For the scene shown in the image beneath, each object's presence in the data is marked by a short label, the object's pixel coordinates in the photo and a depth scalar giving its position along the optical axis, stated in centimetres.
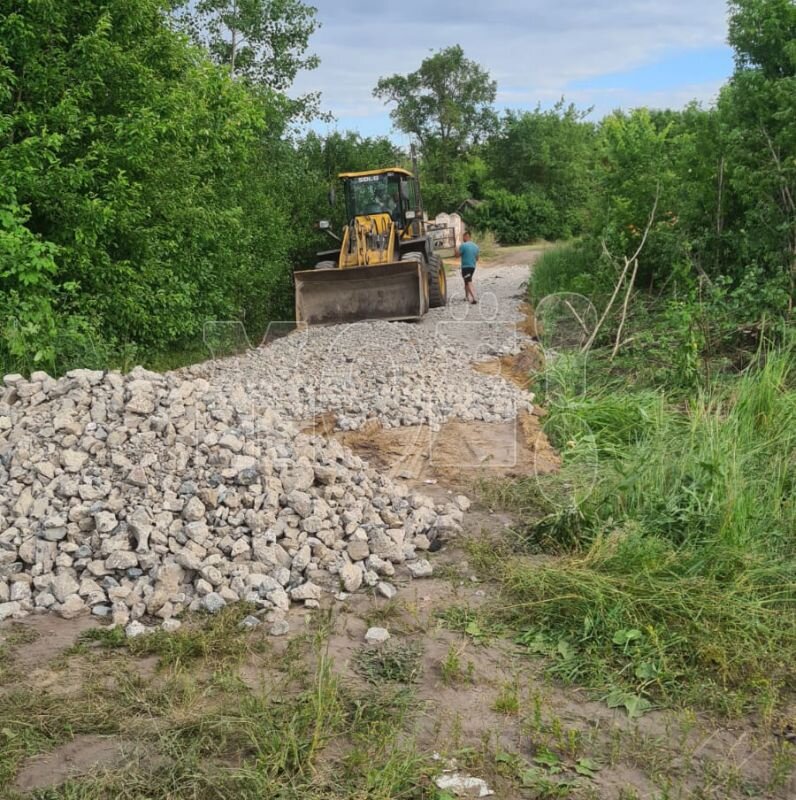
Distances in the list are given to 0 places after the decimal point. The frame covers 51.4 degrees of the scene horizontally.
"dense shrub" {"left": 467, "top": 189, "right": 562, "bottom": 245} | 3525
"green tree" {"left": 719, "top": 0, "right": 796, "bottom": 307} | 1038
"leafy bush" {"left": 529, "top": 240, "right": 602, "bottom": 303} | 1373
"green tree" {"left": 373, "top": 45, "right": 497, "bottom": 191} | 4659
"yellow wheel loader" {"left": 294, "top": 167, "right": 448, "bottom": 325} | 1375
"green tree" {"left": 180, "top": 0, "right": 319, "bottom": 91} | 2345
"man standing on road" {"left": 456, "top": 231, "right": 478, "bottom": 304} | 1680
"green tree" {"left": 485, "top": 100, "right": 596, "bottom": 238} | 3766
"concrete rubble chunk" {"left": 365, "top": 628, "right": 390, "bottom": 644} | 421
